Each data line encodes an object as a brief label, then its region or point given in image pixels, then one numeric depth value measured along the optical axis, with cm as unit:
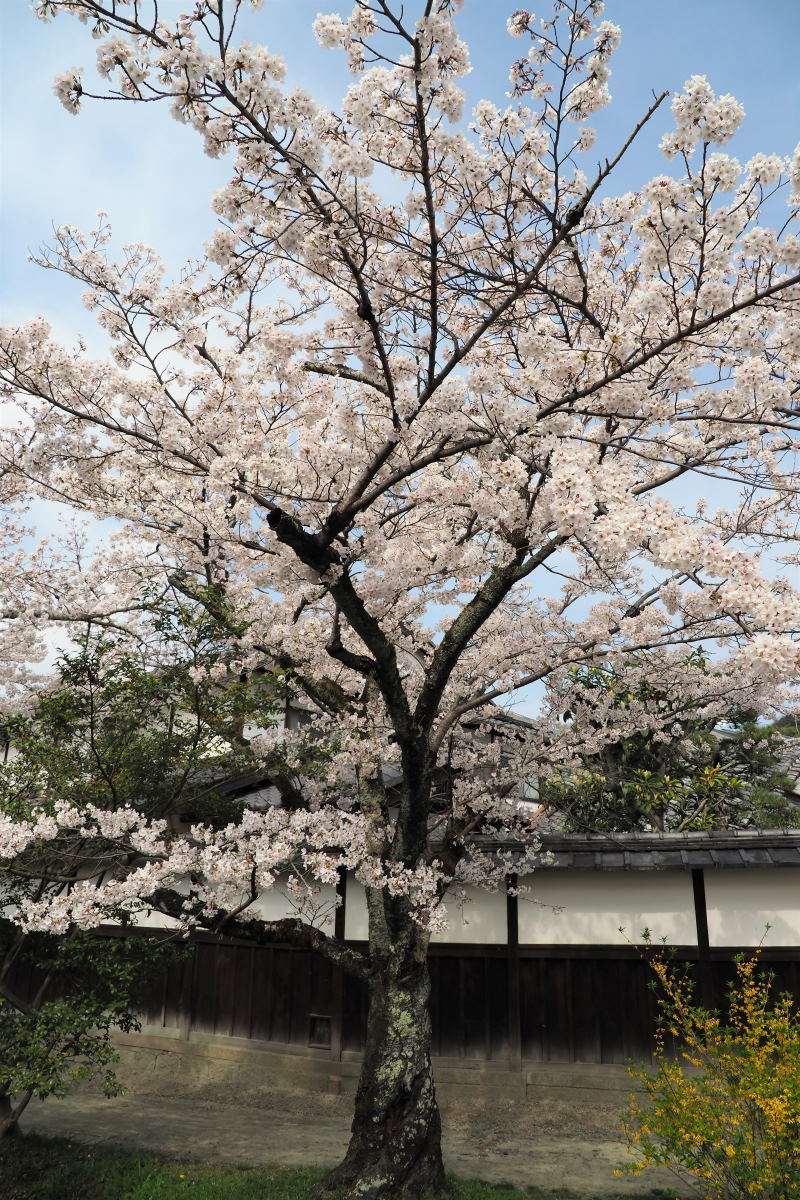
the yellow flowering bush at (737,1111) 582
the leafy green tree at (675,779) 1288
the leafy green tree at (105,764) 794
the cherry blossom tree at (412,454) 562
